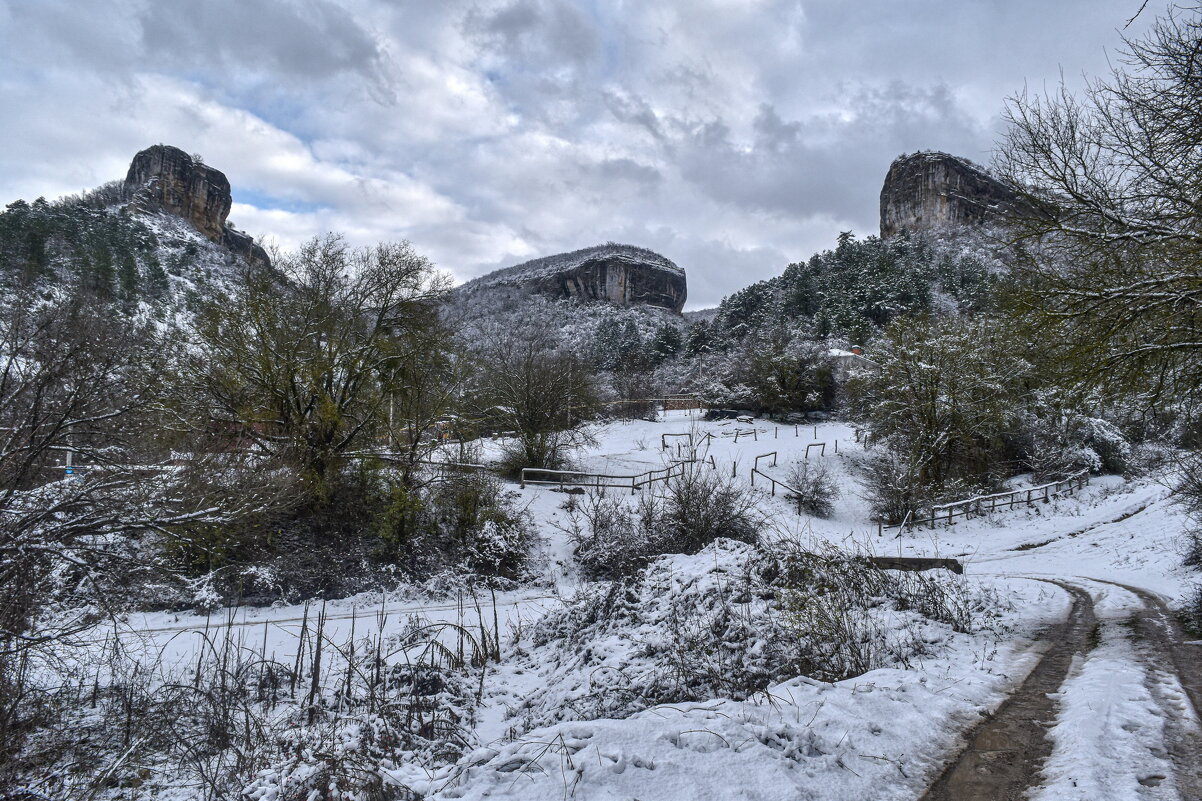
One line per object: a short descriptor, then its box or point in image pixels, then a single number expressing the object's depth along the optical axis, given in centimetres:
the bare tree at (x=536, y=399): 2386
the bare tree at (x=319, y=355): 1560
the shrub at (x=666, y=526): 1363
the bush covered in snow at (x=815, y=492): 2177
